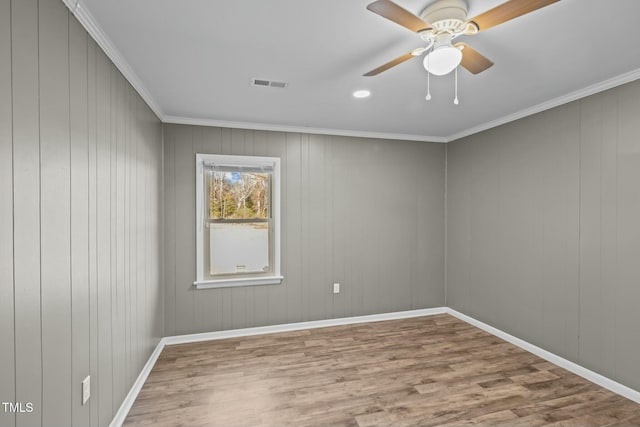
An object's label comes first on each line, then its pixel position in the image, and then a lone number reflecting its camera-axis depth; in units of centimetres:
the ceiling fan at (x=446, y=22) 134
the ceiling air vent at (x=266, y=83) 251
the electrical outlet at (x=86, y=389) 162
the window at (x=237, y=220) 359
